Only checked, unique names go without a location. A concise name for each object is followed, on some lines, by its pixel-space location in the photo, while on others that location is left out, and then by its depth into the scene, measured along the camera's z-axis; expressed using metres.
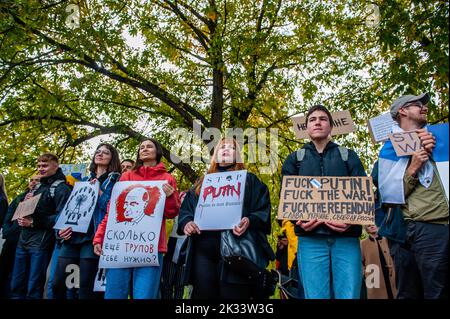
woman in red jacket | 3.94
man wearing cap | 2.88
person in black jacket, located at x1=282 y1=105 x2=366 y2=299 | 3.20
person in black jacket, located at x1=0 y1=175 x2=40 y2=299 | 5.75
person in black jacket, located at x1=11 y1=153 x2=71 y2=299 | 5.07
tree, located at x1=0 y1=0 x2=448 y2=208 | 9.28
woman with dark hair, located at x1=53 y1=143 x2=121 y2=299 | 4.42
